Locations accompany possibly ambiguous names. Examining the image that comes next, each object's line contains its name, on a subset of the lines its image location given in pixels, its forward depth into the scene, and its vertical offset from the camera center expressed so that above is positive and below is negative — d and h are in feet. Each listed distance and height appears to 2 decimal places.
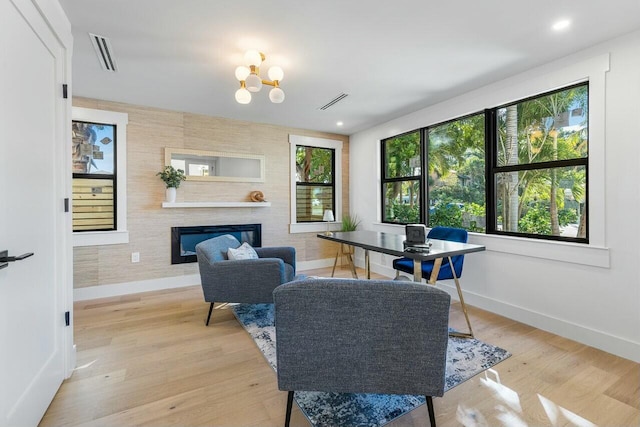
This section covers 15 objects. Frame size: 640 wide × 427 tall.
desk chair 8.27 -1.73
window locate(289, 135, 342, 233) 16.01 +1.78
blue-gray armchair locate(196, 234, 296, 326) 8.73 -1.98
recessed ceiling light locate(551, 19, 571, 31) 6.70 +4.35
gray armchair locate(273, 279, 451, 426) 4.28 -1.87
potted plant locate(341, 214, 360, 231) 16.60 -0.60
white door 4.23 -0.05
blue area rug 5.15 -3.59
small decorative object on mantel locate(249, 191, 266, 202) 14.62 +0.79
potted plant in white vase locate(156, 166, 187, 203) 12.48 +1.41
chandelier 7.35 +3.54
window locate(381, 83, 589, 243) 8.45 +1.48
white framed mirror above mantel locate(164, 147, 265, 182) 13.12 +2.25
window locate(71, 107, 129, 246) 11.51 +1.40
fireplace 13.10 -1.11
